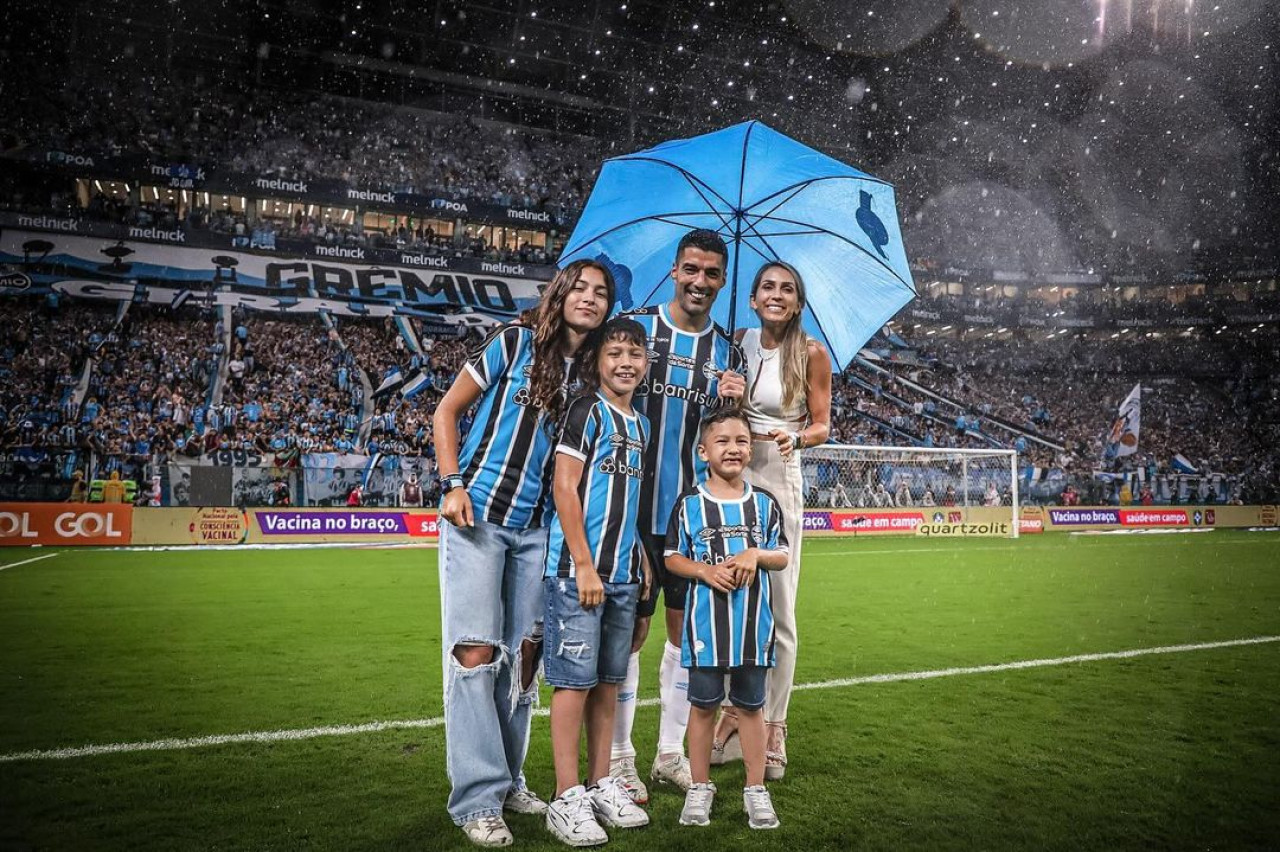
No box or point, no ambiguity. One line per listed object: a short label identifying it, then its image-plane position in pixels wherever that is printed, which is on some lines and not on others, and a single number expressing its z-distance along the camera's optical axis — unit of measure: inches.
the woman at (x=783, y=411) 175.0
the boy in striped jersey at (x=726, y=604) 148.8
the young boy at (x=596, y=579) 140.7
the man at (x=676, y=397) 162.6
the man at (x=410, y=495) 837.8
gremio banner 1120.8
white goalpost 905.5
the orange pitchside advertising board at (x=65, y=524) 667.4
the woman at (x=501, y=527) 142.3
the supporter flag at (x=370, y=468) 824.3
